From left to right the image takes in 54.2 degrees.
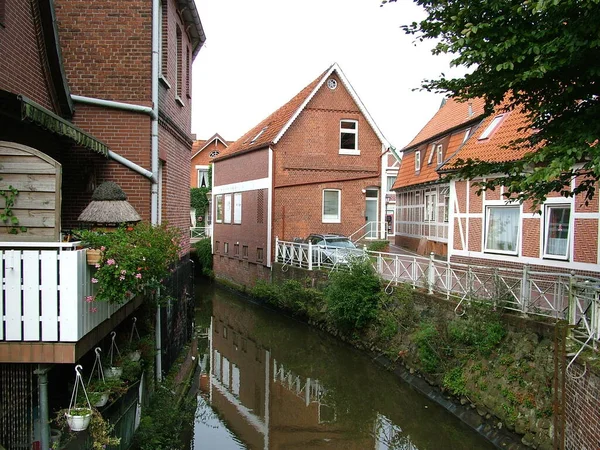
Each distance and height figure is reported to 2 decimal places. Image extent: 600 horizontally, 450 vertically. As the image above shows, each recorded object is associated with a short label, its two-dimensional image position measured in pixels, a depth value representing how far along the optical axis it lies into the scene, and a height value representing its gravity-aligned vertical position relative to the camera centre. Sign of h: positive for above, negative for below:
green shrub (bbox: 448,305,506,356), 11.20 -2.31
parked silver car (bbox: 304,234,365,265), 19.84 -1.28
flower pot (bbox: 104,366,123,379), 6.91 -1.90
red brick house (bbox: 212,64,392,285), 25.03 +1.84
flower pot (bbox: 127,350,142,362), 7.86 -1.95
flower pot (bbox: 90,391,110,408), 6.02 -1.94
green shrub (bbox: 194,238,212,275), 33.94 -2.49
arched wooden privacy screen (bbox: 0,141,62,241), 5.79 +0.17
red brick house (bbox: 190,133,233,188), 48.97 +4.68
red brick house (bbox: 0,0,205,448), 5.41 +0.98
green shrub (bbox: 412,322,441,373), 12.54 -2.90
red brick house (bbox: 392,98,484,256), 22.42 +1.45
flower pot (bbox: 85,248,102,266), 5.84 -0.44
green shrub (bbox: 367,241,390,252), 23.83 -1.35
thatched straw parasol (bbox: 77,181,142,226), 7.56 +0.04
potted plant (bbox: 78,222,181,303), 5.91 -0.52
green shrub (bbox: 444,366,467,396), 11.43 -3.34
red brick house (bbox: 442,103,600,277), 13.40 -0.33
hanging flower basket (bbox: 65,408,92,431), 5.45 -1.93
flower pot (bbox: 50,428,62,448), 5.44 -2.15
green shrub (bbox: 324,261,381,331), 16.33 -2.34
